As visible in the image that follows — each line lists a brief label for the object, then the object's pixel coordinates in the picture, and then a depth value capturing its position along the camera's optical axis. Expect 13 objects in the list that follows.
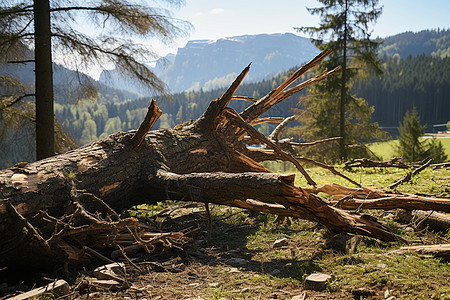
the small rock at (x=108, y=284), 2.84
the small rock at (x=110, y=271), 2.96
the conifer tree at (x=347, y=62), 16.89
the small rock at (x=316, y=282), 2.52
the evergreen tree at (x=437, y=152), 27.52
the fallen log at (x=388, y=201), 3.92
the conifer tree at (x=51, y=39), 6.99
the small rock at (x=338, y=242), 3.34
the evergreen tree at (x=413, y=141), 27.64
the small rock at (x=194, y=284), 2.88
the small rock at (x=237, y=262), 3.30
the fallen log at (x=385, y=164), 8.93
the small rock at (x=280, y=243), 3.75
